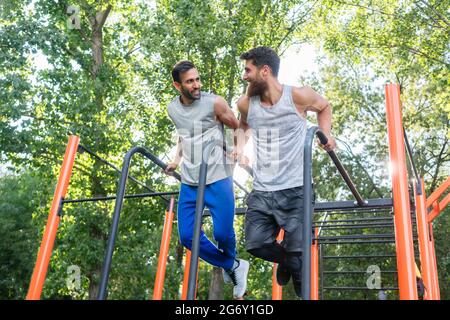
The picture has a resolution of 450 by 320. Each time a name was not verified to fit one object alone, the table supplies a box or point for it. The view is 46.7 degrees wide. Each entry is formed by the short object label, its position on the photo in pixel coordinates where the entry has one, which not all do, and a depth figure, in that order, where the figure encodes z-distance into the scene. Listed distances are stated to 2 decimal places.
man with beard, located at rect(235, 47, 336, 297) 2.53
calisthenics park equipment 1.84
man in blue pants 2.93
